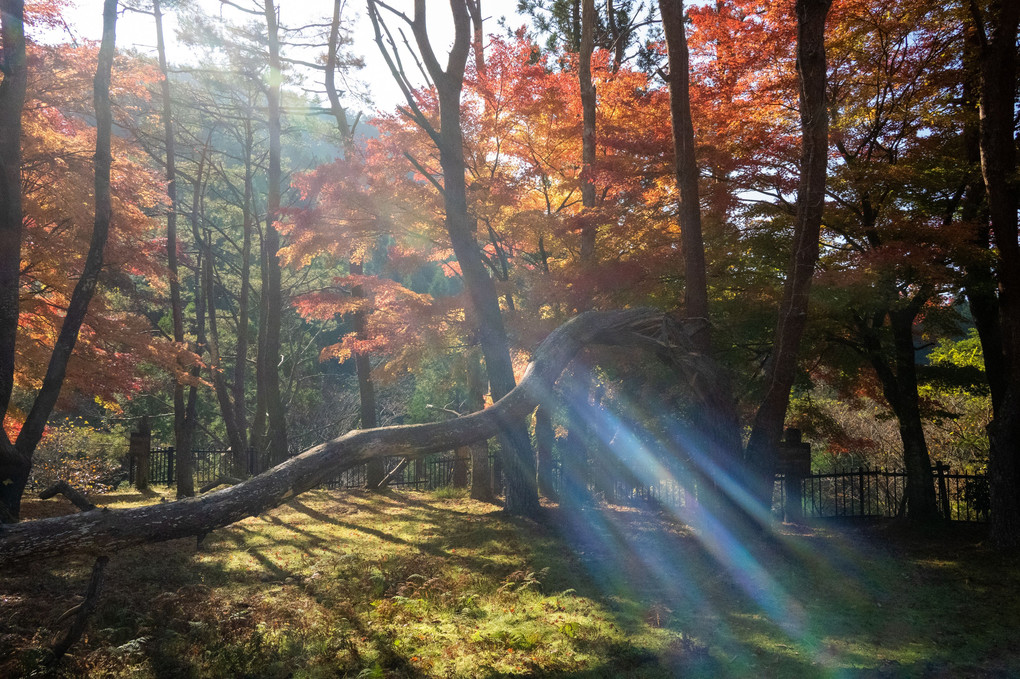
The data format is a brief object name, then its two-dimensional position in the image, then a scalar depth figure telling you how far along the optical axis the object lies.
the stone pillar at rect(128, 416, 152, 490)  16.22
